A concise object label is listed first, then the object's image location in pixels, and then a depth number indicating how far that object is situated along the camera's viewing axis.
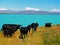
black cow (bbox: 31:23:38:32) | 15.72
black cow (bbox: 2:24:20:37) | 11.75
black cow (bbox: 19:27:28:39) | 11.39
